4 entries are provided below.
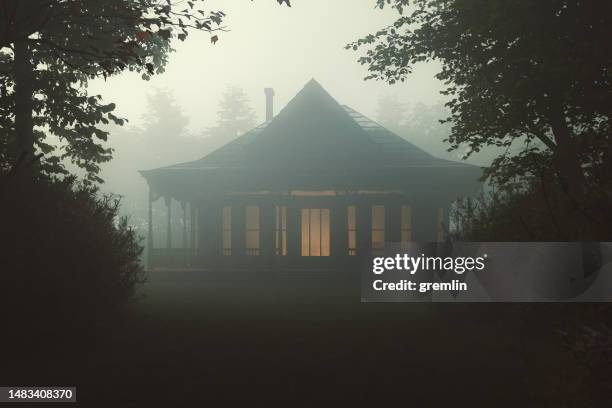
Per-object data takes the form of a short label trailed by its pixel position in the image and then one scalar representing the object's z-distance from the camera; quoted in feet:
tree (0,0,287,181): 47.21
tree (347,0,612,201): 43.39
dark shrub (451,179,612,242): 14.06
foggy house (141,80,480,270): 87.20
